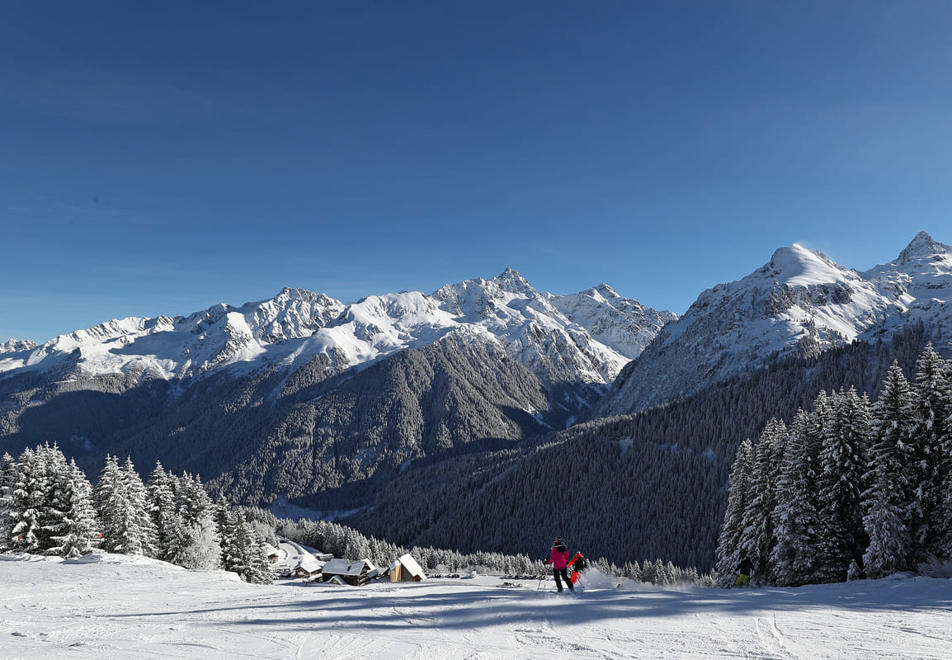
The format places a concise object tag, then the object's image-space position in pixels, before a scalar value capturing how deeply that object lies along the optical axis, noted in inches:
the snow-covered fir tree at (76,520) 1555.1
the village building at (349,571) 2854.3
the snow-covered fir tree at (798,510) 1259.8
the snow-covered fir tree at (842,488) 1240.2
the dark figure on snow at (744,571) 1030.2
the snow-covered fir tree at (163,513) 1871.3
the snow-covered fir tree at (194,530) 1806.1
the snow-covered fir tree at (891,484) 1081.4
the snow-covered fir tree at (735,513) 1593.3
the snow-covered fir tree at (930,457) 1094.4
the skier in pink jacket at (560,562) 773.3
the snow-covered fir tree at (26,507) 1517.0
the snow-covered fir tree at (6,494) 1521.9
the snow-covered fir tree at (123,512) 1675.7
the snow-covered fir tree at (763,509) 1441.9
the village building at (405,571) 2297.0
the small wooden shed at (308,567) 3508.9
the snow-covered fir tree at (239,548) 2037.4
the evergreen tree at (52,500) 1566.2
